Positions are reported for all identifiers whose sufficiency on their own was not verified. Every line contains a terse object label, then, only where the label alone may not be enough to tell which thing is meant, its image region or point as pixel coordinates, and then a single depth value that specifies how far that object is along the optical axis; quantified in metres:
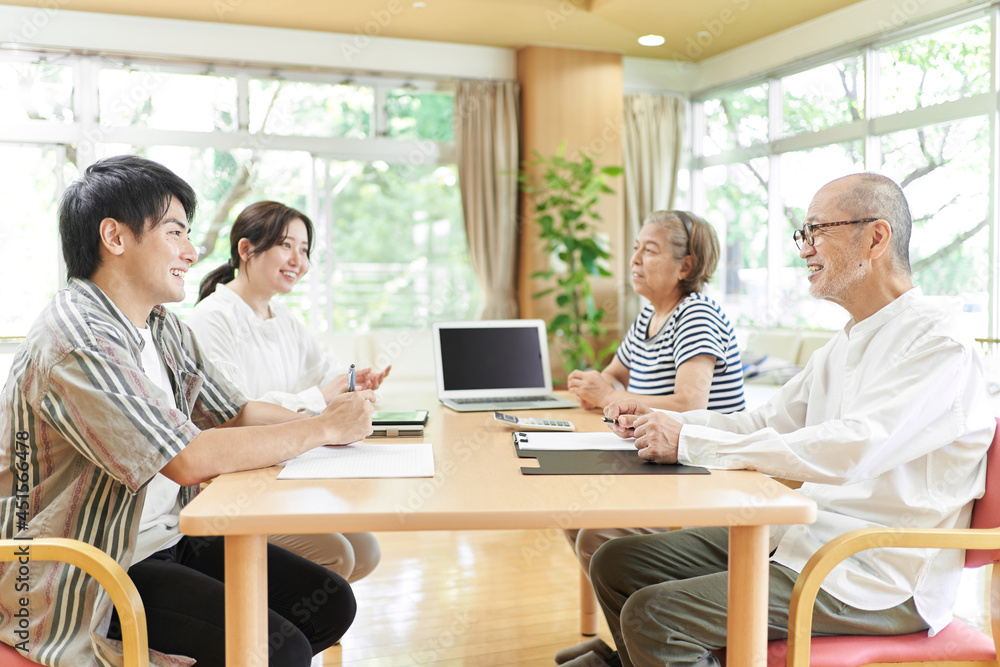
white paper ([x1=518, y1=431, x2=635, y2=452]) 1.63
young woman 2.19
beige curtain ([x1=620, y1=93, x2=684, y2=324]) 6.14
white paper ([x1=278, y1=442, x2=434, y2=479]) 1.38
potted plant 5.43
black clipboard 1.41
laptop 2.46
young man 1.21
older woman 2.13
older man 1.37
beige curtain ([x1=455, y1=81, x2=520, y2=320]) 5.73
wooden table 1.13
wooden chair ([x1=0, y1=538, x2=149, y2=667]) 1.15
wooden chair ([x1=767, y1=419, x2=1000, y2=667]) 1.25
